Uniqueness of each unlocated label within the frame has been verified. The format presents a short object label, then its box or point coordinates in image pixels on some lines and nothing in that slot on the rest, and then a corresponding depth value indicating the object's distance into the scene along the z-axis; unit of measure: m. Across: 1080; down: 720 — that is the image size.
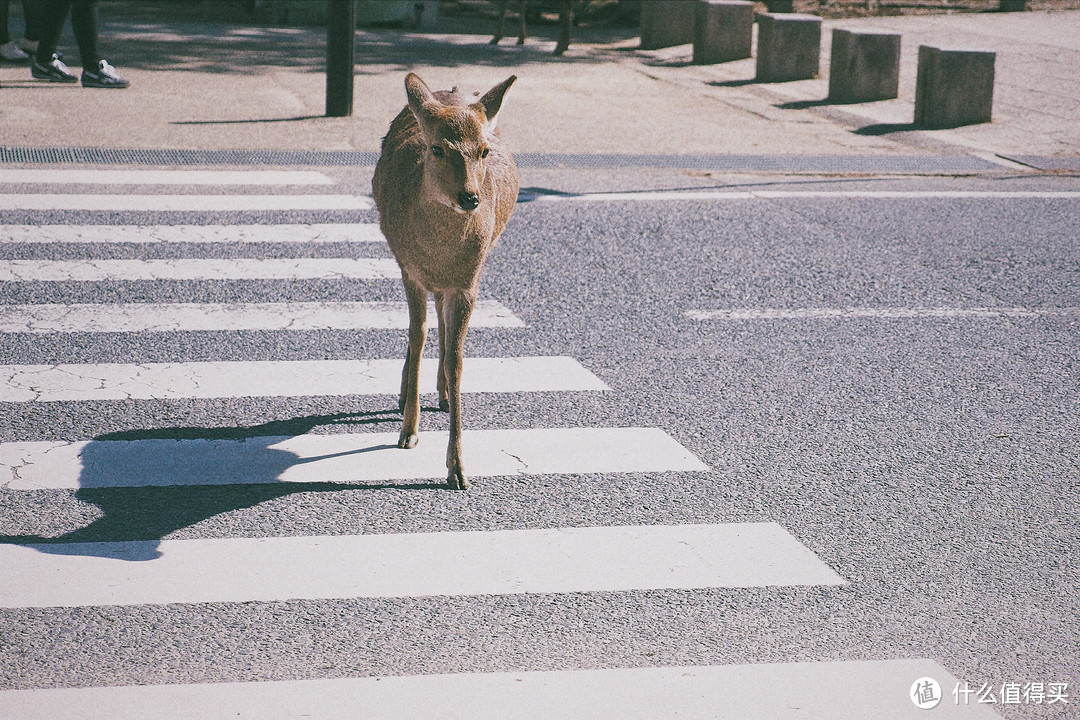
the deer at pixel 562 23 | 16.39
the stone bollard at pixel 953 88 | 12.05
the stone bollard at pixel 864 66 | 13.36
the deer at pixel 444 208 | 3.98
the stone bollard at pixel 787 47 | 14.88
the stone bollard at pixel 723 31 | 16.45
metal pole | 11.12
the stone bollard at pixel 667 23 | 18.03
